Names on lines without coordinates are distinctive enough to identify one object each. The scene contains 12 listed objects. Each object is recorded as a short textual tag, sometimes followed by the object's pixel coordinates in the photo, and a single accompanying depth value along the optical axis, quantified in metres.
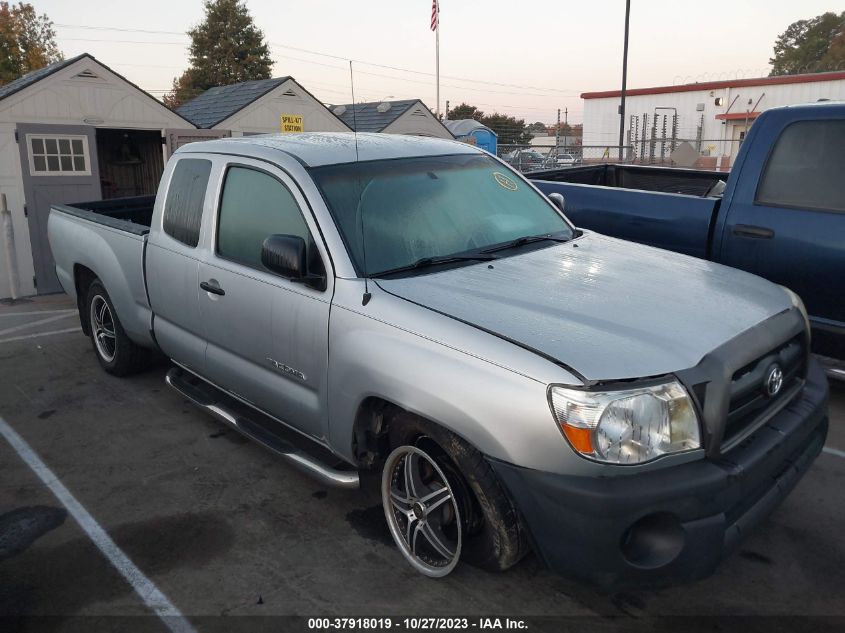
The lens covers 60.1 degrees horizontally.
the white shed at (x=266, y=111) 17.20
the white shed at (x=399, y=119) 19.69
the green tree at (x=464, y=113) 82.84
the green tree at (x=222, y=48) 55.03
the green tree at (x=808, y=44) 72.94
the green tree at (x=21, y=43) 42.38
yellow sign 17.34
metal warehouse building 32.28
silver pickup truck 2.46
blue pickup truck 4.57
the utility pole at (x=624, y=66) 25.98
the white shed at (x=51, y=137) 13.22
